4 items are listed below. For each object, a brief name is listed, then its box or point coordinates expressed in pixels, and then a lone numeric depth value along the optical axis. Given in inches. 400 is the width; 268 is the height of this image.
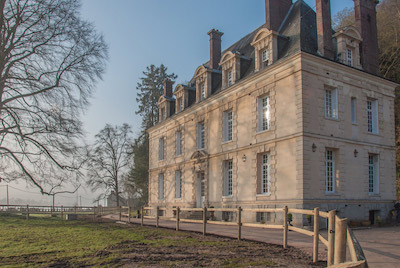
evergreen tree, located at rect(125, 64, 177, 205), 1608.0
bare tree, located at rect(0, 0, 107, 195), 571.5
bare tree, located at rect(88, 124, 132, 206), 1610.5
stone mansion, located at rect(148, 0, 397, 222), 664.4
